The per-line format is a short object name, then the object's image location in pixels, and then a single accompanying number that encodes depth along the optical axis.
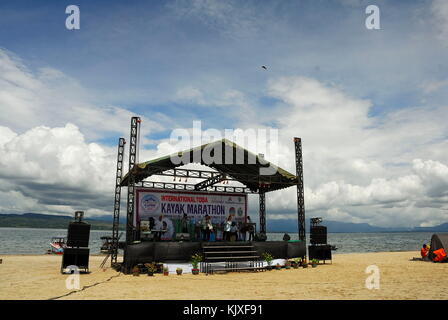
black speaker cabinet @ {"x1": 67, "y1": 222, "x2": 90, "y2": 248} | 16.77
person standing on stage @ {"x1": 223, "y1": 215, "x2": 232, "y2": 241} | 21.00
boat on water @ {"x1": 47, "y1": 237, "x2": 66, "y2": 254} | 38.85
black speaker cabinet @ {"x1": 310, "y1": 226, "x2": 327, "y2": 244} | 21.56
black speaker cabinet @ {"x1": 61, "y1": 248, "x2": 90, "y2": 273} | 16.70
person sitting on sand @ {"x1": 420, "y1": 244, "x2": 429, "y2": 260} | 23.70
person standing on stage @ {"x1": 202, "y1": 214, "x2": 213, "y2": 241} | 20.92
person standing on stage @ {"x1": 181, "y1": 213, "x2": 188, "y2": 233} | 21.47
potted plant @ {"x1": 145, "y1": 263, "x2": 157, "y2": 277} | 15.69
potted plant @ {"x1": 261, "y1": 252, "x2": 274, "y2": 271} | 18.14
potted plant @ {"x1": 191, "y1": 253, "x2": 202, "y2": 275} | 16.39
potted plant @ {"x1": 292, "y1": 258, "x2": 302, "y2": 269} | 19.10
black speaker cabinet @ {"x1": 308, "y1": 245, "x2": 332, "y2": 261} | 21.50
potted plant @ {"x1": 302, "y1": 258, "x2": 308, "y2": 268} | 19.50
